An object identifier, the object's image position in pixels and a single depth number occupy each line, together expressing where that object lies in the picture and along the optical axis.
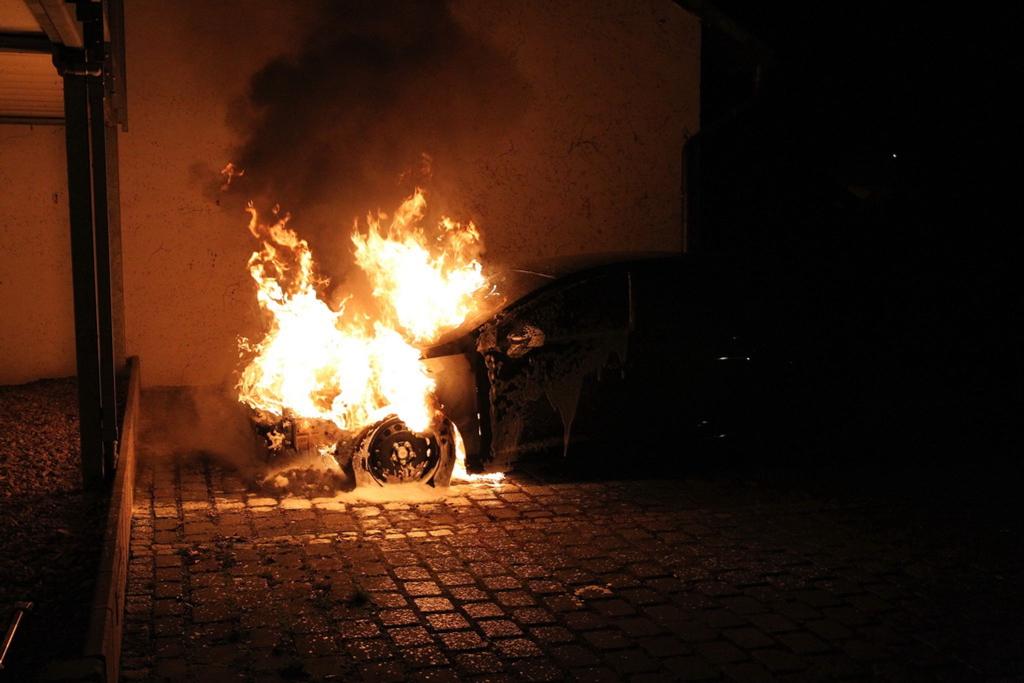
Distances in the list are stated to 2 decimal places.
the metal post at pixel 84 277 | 6.93
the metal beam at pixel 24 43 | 7.03
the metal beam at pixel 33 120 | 11.09
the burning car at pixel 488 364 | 7.49
